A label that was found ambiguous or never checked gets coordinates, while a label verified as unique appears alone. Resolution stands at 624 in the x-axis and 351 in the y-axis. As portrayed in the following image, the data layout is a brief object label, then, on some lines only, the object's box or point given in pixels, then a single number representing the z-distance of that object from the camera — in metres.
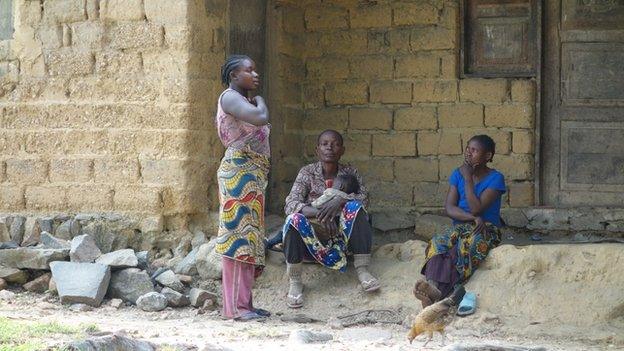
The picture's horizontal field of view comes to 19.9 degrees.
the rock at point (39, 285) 13.20
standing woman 11.88
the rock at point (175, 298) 12.70
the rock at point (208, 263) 13.07
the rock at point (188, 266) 13.20
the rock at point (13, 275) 13.27
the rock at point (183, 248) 13.49
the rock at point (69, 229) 13.74
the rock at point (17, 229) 13.95
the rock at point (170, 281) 12.92
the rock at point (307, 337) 10.58
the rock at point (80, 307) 12.46
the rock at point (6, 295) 12.79
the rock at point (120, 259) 12.95
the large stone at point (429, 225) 14.41
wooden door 14.27
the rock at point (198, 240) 13.47
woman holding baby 12.50
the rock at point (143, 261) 13.17
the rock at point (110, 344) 9.13
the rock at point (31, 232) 13.82
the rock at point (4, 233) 13.97
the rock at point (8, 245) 13.67
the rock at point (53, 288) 13.02
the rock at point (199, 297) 12.66
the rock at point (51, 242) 13.56
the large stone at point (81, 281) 12.61
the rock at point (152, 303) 12.55
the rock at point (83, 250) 13.20
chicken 10.29
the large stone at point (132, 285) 12.83
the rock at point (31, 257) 13.22
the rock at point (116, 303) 12.66
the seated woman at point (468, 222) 12.23
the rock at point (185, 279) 13.08
